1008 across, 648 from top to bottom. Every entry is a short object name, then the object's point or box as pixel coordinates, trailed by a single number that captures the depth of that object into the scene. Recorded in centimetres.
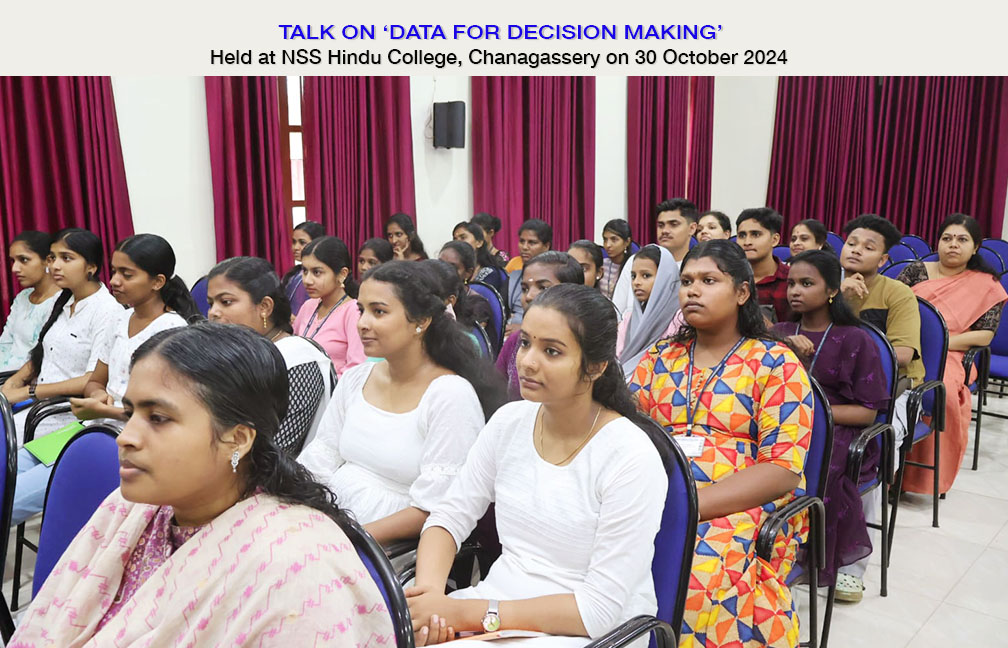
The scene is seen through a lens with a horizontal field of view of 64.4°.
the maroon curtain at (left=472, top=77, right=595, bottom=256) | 670
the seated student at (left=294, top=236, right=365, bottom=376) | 309
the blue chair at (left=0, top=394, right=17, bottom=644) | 171
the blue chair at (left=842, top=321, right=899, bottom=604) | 248
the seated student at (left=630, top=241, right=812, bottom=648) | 180
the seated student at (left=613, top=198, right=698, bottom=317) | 466
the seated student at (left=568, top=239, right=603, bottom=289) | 411
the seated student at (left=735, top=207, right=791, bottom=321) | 362
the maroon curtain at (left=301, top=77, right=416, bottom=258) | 560
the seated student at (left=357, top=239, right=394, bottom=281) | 435
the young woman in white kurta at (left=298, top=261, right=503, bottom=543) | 186
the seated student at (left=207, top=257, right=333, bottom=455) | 220
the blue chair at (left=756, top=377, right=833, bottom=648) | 199
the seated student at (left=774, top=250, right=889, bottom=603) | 238
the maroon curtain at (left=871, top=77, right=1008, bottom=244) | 738
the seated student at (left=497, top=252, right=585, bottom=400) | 289
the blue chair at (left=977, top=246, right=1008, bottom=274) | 528
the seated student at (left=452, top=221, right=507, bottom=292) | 509
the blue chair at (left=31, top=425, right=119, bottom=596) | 151
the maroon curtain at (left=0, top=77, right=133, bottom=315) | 425
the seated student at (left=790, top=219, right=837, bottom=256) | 451
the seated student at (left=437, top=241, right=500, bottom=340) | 441
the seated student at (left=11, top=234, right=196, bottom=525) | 269
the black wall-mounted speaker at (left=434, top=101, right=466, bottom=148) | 620
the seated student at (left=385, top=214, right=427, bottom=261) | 553
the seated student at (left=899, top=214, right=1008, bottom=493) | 342
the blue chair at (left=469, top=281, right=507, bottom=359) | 379
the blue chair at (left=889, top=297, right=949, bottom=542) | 298
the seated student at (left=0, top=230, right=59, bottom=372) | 348
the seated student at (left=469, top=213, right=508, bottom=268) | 619
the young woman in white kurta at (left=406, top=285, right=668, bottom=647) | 144
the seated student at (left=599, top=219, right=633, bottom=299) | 521
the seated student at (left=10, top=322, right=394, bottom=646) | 107
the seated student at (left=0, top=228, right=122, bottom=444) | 304
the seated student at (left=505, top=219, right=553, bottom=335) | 538
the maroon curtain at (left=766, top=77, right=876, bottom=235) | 797
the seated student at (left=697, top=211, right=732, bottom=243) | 497
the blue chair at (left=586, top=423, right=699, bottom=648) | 148
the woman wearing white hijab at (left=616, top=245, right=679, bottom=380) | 294
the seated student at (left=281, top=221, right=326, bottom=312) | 436
